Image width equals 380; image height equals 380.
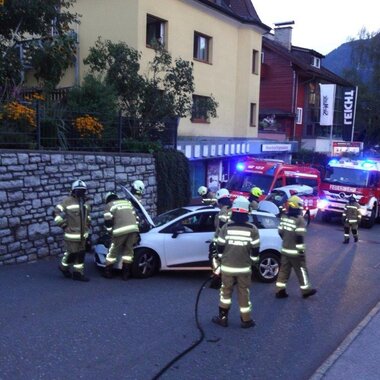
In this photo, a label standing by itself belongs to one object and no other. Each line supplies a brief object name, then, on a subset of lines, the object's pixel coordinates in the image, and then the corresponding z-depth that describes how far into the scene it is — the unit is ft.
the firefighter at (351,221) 49.57
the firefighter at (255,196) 41.25
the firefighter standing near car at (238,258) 21.62
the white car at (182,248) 30.78
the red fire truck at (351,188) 62.44
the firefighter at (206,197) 41.47
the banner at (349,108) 117.29
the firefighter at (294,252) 27.02
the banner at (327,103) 118.62
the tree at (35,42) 37.93
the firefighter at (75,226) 28.76
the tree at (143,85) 49.96
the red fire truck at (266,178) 57.52
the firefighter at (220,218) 25.14
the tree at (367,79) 164.55
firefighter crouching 29.25
